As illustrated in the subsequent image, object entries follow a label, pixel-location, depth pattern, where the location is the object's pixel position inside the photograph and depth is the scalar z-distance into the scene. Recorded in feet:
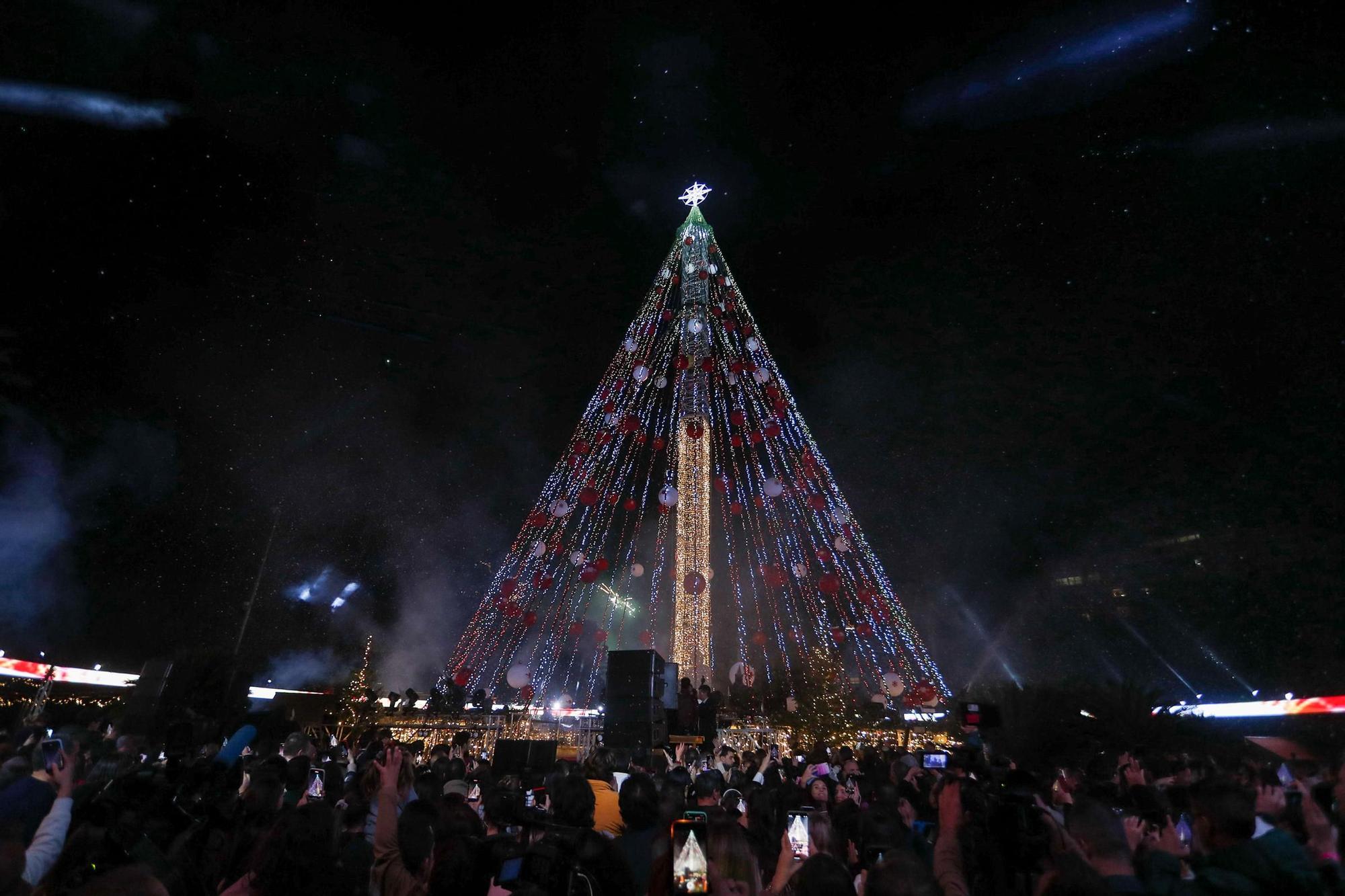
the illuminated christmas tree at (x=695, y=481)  56.65
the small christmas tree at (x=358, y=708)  54.13
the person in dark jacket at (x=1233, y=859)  9.11
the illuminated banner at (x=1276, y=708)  69.05
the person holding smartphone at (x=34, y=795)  14.15
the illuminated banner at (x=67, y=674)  63.67
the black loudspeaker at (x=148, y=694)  40.01
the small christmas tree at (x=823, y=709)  65.46
